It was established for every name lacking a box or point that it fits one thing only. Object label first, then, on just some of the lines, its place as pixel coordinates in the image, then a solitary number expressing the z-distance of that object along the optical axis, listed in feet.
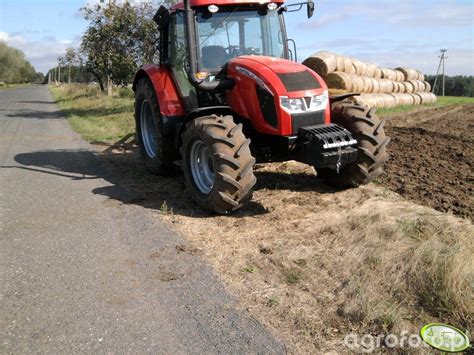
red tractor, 16.22
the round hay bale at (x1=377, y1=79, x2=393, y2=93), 61.41
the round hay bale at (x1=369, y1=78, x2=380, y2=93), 58.87
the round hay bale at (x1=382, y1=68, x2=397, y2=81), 66.37
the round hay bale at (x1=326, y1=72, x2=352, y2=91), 49.93
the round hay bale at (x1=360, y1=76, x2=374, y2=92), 55.88
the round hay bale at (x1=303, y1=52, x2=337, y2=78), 50.16
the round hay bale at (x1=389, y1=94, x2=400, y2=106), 62.34
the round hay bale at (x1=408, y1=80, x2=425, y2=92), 71.94
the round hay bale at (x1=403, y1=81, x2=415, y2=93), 69.17
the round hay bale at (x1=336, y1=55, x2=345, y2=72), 52.84
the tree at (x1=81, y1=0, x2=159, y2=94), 55.83
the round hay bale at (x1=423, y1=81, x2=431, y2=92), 77.36
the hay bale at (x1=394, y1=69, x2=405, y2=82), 70.74
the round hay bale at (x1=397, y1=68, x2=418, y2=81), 73.62
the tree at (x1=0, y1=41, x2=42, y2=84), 303.48
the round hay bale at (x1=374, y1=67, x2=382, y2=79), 63.20
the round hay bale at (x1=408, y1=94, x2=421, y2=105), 68.64
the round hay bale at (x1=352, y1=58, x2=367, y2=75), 57.21
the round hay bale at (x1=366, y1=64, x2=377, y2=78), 60.85
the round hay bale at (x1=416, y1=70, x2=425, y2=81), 76.95
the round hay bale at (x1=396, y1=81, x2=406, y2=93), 66.85
